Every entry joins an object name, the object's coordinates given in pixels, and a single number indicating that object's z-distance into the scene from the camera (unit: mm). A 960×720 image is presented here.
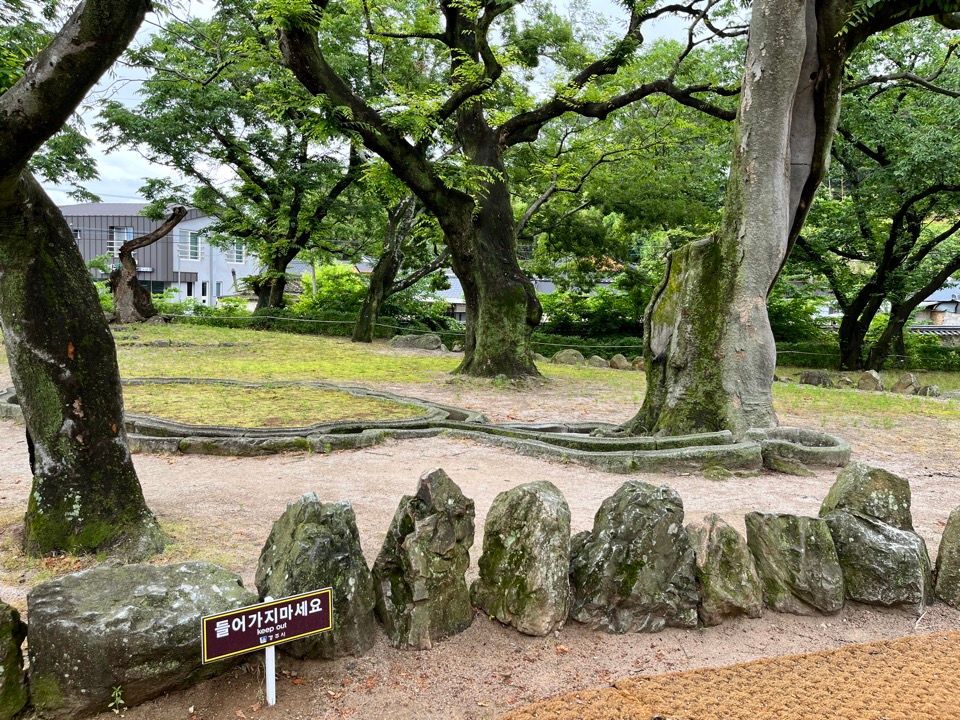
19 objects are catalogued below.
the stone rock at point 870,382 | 16297
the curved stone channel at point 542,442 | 6699
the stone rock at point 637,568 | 3488
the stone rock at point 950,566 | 3791
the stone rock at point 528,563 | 3389
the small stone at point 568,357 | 19922
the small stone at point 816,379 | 16656
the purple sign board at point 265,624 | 2596
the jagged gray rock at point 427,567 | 3244
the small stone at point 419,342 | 21797
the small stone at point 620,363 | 19547
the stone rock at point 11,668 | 2547
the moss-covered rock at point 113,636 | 2615
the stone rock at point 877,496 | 3854
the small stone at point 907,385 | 15453
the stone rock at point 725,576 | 3537
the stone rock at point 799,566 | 3678
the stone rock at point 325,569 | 3012
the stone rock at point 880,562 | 3725
